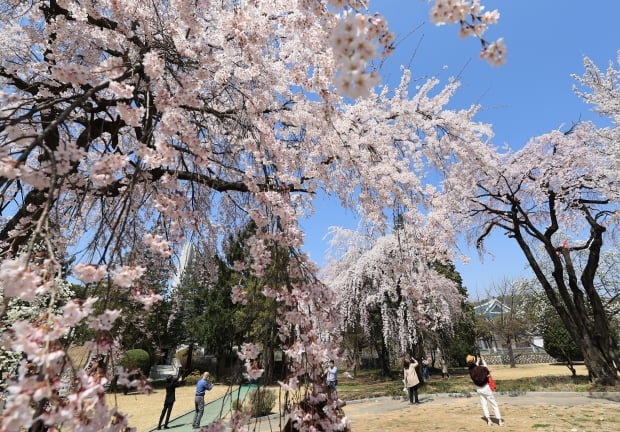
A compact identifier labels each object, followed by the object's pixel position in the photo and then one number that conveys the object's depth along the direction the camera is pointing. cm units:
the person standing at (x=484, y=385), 636
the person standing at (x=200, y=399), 759
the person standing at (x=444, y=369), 1770
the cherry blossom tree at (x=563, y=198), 979
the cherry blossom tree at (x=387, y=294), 1385
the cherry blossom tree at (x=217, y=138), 143
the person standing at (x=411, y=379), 939
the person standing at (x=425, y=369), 1477
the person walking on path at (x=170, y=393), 806
